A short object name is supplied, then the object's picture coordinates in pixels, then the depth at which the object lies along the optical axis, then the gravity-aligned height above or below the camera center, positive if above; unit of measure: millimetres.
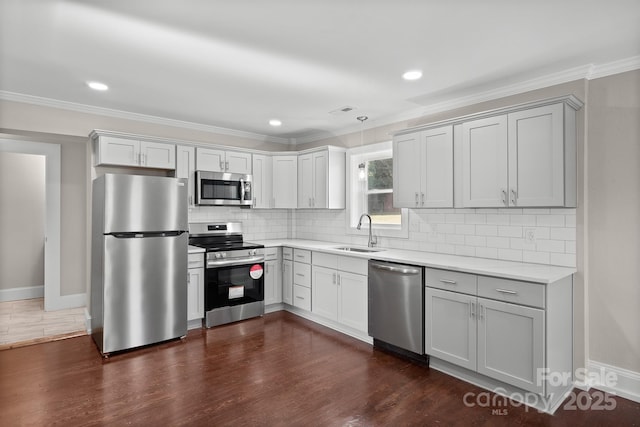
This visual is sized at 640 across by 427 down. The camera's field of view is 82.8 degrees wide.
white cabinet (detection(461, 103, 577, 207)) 2752 +441
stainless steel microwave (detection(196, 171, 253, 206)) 4574 +316
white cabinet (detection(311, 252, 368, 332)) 3797 -850
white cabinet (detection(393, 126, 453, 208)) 3439 +440
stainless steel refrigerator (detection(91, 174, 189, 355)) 3449 -479
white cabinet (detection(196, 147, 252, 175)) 4613 +690
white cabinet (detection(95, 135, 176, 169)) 3895 +679
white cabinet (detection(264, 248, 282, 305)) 4738 -851
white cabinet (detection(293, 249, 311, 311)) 4500 -837
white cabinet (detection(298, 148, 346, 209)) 4855 +462
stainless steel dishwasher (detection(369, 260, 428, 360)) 3221 -873
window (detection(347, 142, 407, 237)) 4457 +287
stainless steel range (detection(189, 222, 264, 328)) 4230 -799
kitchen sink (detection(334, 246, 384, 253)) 4295 -443
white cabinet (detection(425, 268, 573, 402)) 2496 -859
